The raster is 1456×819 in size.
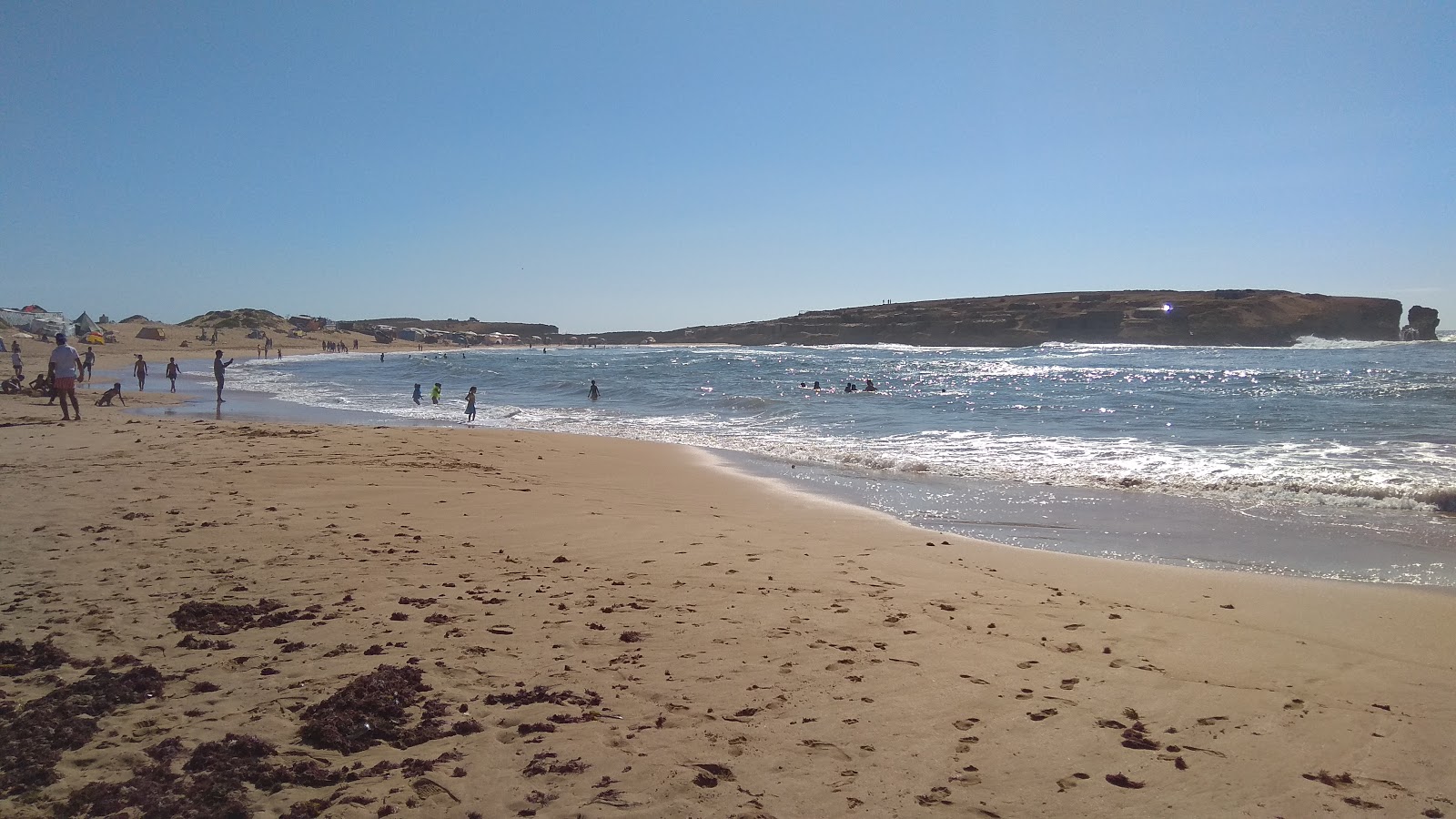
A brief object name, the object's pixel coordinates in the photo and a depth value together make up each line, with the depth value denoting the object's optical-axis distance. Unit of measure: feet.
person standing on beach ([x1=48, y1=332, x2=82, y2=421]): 51.13
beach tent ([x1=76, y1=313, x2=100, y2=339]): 205.28
